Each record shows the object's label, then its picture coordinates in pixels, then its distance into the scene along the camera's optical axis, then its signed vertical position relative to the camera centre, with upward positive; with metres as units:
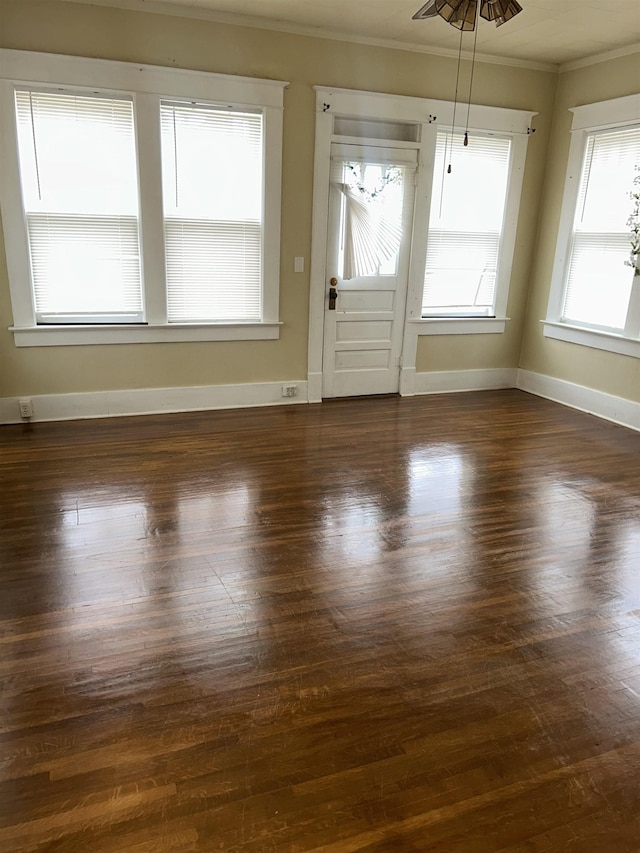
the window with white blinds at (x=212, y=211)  4.74 +0.18
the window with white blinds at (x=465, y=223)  5.63 +0.19
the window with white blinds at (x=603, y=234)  5.16 +0.13
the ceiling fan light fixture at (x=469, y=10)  2.88 +1.06
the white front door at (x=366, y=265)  5.35 -0.21
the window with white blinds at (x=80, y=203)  4.39 +0.19
